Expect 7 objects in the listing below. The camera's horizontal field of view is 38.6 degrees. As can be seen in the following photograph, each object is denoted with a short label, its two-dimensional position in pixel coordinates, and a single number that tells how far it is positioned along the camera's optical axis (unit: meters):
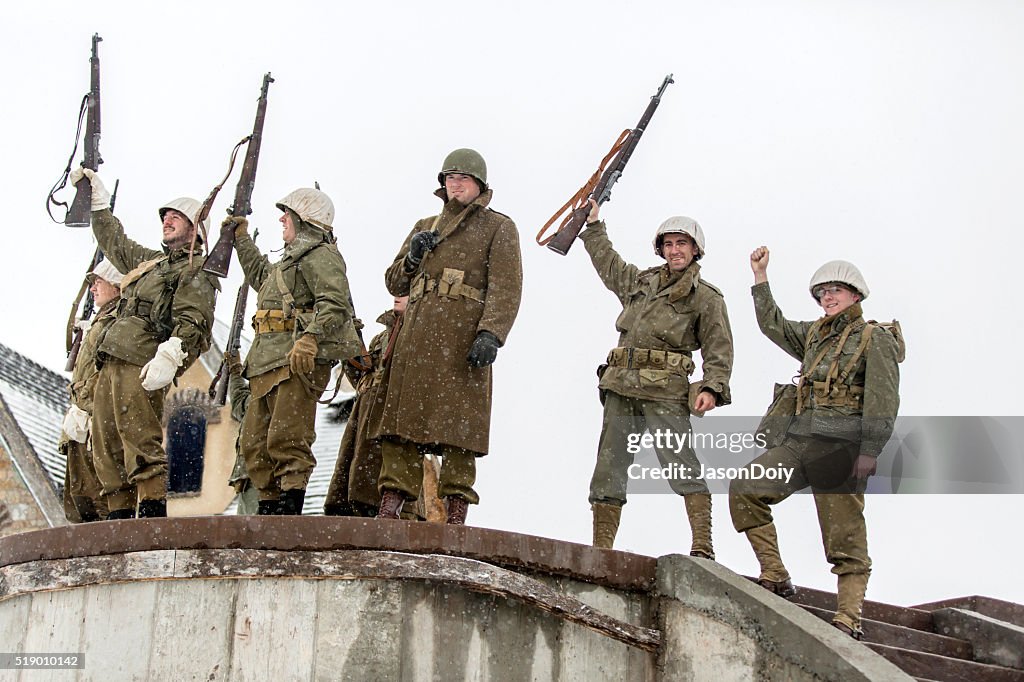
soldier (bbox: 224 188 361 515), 8.30
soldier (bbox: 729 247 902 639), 8.20
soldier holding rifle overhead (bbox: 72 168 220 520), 8.79
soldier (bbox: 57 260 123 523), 9.48
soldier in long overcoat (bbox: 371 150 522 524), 8.21
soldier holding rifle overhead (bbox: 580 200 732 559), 8.61
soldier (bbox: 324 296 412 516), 8.88
